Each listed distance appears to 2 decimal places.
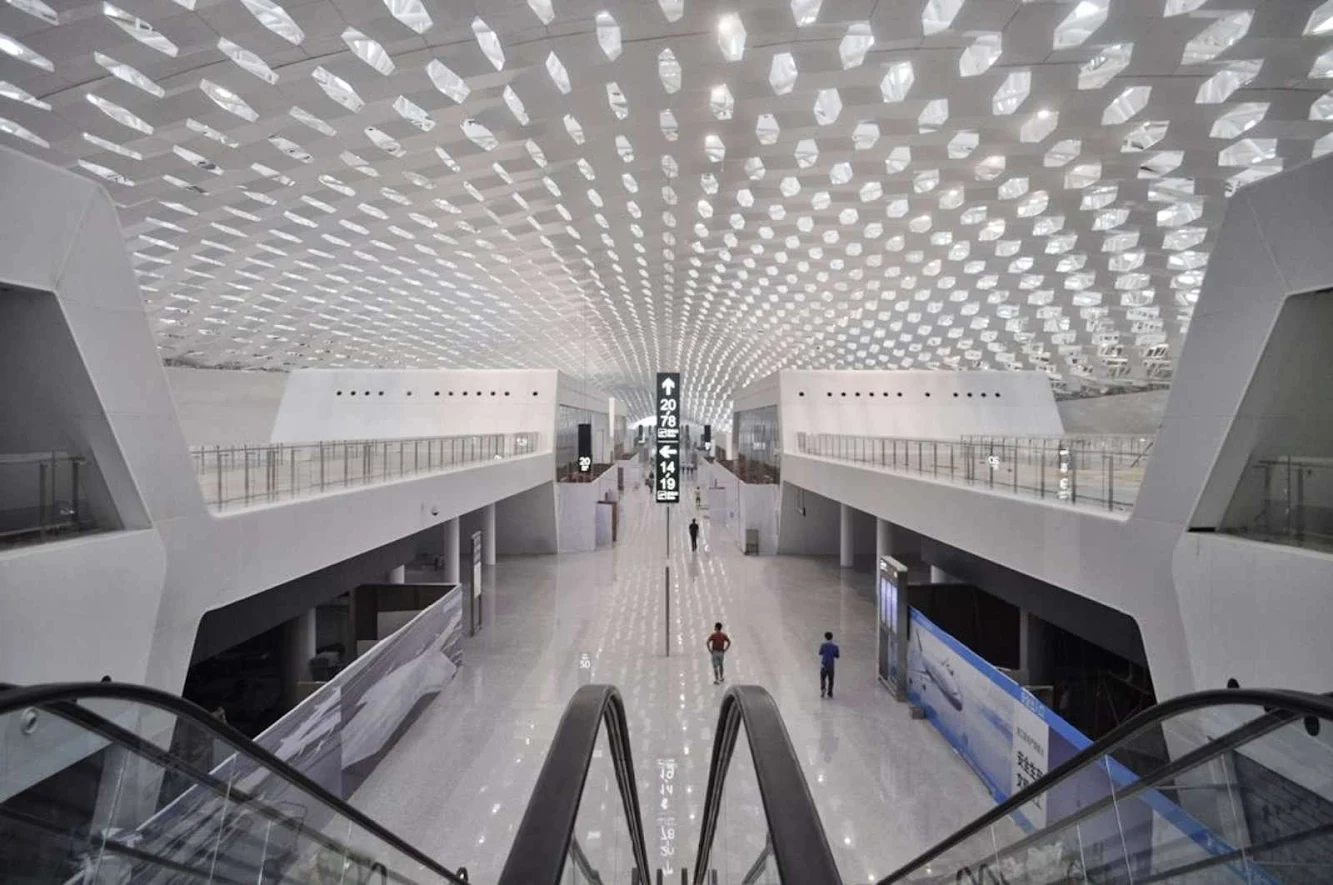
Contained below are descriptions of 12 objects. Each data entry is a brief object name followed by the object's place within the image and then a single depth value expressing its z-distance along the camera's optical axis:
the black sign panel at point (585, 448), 28.45
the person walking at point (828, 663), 10.66
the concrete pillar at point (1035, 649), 10.84
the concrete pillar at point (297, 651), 11.27
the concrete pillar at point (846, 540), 21.45
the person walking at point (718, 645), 11.33
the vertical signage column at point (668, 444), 20.38
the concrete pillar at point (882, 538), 15.54
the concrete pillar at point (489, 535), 21.02
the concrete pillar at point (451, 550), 16.38
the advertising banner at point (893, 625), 10.67
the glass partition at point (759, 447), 26.22
